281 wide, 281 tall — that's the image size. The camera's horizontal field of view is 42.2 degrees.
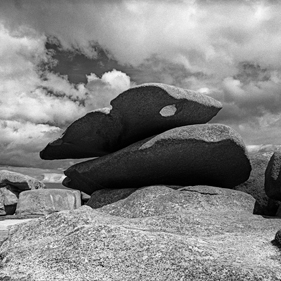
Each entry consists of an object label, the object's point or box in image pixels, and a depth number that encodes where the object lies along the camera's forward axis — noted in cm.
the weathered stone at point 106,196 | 792
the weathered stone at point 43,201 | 1565
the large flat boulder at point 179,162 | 722
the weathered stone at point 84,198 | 1804
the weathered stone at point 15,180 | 1777
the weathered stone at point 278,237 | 443
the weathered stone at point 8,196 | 1766
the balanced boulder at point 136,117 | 717
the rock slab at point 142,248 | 377
